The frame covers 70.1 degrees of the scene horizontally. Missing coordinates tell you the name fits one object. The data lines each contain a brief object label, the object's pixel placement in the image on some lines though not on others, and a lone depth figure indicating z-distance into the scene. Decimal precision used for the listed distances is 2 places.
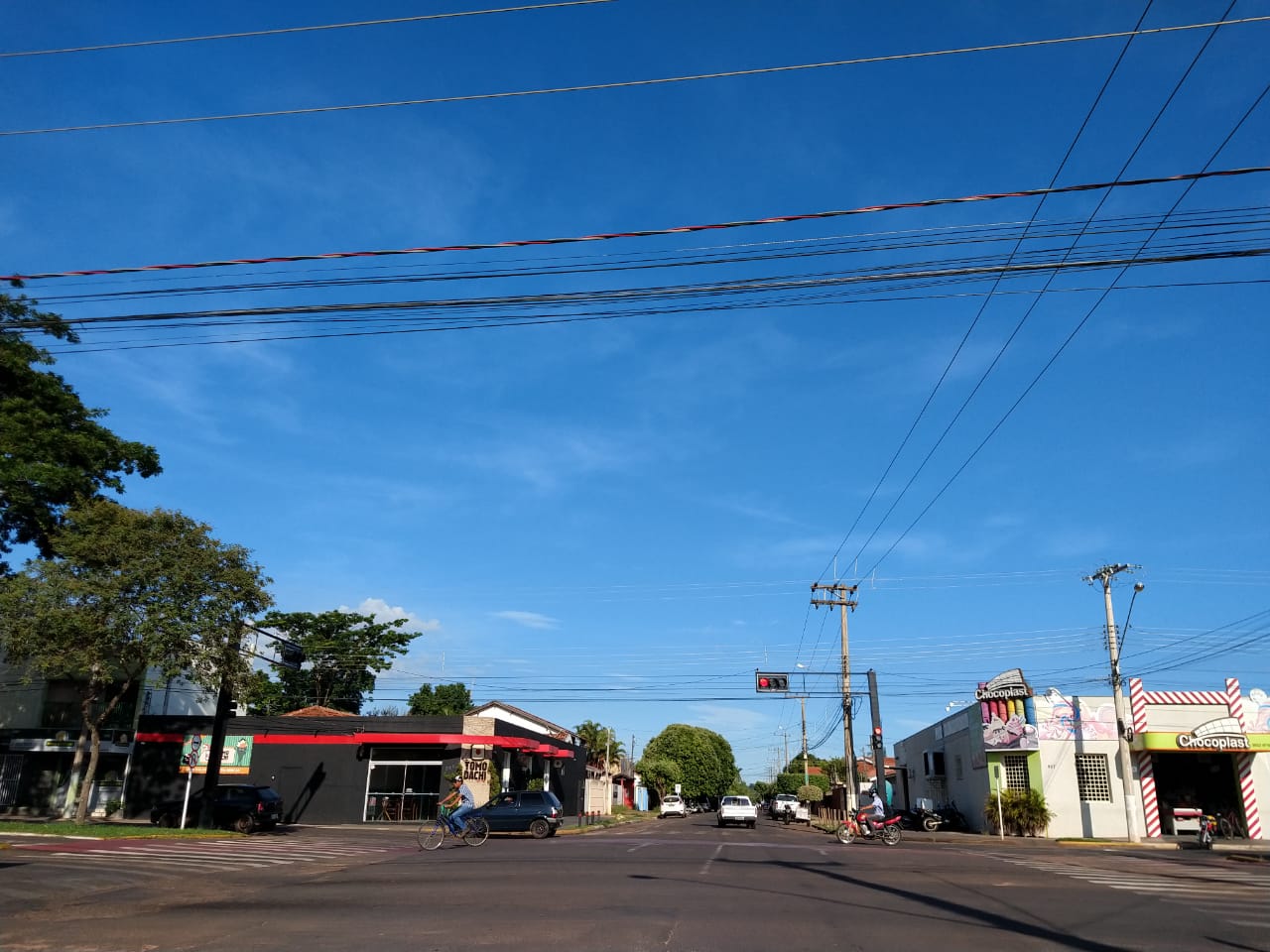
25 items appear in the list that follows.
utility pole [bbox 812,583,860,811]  45.56
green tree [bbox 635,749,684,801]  94.69
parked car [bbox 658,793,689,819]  66.44
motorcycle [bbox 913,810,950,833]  41.00
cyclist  25.16
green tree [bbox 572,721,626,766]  73.00
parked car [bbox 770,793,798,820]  62.59
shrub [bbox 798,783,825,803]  81.09
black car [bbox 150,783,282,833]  31.11
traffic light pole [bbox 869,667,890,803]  43.62
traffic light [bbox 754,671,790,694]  45.97
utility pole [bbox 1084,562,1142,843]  32.16
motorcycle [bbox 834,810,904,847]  28.33
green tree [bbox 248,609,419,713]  67.62
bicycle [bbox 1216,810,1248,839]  35.94
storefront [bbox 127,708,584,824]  39.16
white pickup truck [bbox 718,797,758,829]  45.50
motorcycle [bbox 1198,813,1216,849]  29.28
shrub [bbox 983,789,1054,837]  36.19
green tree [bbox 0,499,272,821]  27.61
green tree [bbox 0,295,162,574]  35.00
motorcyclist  28.47
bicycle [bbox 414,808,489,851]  24.56
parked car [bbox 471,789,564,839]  29.86
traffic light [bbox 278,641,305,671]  30.03
